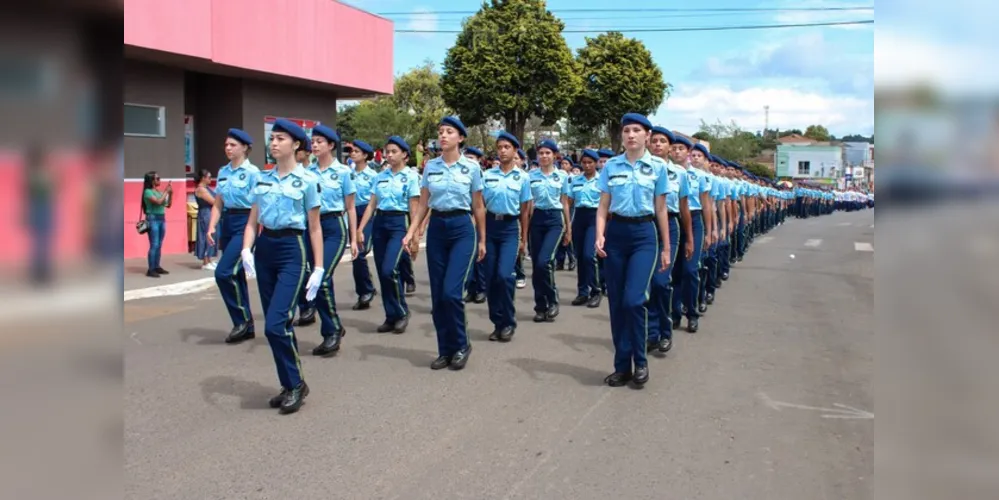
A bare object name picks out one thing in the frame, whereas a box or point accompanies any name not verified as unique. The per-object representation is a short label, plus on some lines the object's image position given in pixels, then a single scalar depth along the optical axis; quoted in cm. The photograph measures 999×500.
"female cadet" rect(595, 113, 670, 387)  601
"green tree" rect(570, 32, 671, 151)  3359
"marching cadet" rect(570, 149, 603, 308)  991
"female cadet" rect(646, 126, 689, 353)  718
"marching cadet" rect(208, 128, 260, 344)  757
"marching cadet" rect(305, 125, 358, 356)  727
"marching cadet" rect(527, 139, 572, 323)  908
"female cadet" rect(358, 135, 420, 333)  820
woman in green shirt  1223
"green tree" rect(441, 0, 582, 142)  2788
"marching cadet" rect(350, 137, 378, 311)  951
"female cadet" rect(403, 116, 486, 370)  654
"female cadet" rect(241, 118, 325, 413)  534
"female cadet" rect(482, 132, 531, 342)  779
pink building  1498
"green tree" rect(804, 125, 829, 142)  12812
